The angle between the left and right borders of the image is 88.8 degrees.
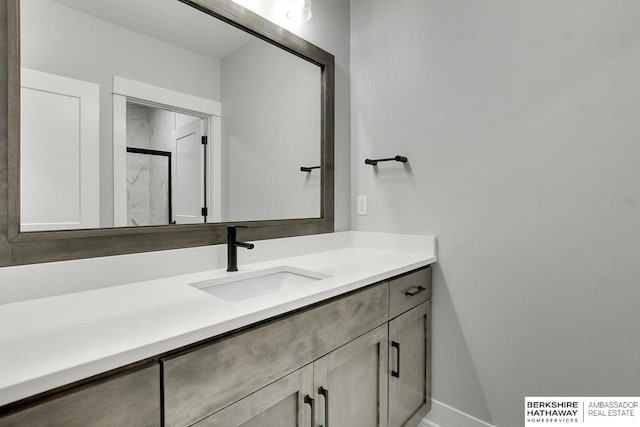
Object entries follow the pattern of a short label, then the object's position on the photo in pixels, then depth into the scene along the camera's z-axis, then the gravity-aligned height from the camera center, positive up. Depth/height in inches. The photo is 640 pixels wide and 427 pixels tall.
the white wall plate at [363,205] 75.1 +1.2
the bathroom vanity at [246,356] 22.6 -13.3
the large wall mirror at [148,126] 36.4 +11.7
